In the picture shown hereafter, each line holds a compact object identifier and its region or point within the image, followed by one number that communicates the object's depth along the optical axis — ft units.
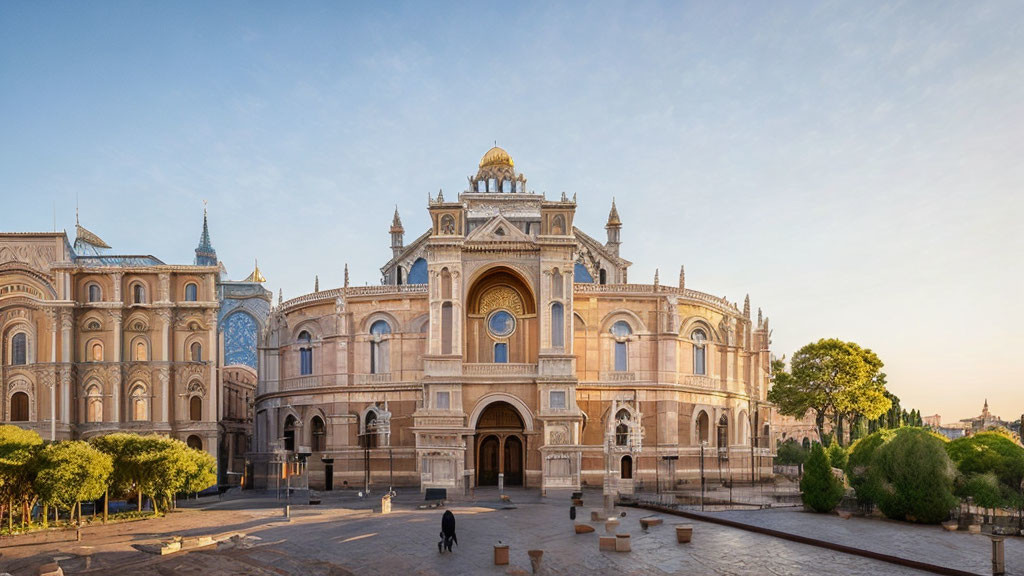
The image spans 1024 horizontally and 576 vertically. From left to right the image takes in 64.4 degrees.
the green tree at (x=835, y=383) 205.16
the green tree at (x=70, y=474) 112.98
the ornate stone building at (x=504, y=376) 156.25
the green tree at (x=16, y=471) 115.34
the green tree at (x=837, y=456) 133.08
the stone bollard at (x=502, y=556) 84.64
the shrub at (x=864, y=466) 121.90
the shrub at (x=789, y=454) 245.94
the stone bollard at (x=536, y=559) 80.69
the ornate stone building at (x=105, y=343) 177.06
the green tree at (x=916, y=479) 112.68
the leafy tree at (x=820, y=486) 123.95
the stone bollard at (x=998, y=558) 78.43
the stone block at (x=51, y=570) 75.08
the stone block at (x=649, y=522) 106.31
